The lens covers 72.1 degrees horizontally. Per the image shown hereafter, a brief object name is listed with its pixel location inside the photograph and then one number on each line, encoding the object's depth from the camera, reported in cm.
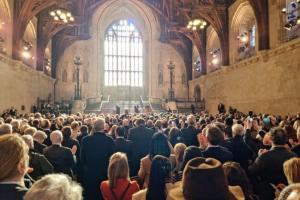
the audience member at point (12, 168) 141
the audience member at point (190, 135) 513
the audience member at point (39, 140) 351
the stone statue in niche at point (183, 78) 2487
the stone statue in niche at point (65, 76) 2322
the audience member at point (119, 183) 225
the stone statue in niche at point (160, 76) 2487
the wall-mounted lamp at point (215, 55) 1788
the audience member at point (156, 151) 297
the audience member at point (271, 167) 259
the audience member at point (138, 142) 438
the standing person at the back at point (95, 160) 340
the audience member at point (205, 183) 125
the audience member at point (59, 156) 326
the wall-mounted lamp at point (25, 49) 1386
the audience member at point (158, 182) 189
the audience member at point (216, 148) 290
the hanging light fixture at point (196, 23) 1495
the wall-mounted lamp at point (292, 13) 876
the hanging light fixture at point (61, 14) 1385
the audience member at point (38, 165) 270
